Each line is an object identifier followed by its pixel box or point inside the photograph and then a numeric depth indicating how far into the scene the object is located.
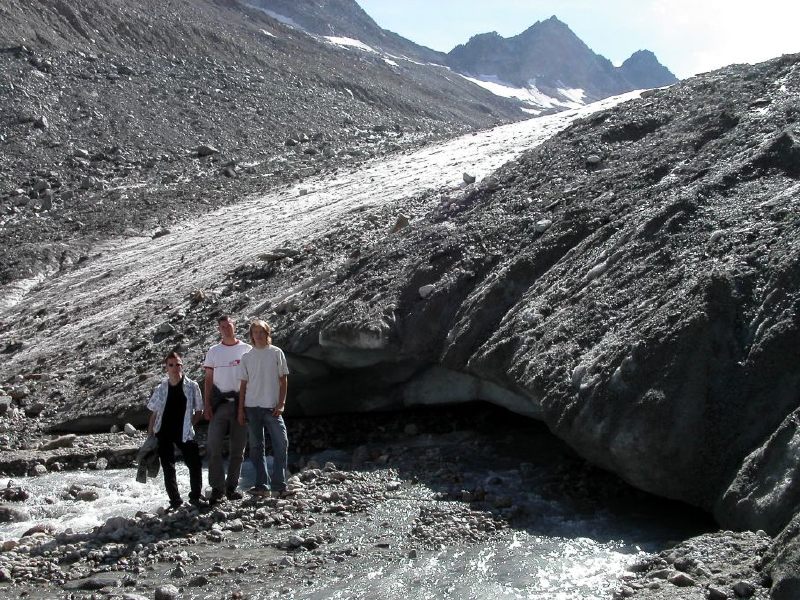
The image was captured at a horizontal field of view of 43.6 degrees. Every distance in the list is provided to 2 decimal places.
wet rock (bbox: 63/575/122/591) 6.38
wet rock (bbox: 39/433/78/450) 10.73
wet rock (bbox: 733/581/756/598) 5.58
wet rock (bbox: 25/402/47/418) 12.27
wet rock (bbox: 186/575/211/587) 6.37
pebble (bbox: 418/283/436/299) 10.79
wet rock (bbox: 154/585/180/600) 6.09
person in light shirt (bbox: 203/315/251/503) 8.20
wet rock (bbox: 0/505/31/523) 8.17
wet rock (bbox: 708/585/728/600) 5.57
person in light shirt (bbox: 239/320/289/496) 8.16
